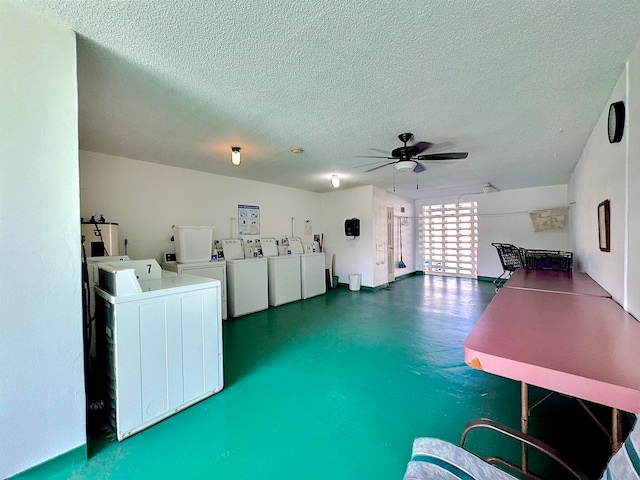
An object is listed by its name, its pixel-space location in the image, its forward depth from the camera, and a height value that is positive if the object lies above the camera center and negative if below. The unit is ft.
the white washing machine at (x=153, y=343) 5.41 -2.34
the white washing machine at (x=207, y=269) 11.96 -1.36
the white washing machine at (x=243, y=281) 13.43 -2.23
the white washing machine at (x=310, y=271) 17.13 -2.22
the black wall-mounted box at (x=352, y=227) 18.98 +0.73
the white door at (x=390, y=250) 21.31 -1.13
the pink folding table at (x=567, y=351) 2.76 -1.56
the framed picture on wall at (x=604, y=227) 6.93 +0.15
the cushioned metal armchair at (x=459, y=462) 2.96 -2.78
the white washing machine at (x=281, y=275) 15.42 -2.21
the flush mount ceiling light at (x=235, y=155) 10.05 +3.24
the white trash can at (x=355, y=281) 19.11 -3.22
